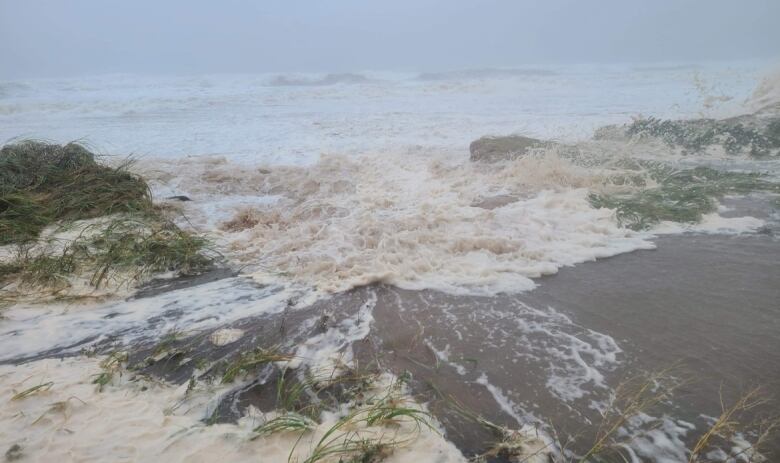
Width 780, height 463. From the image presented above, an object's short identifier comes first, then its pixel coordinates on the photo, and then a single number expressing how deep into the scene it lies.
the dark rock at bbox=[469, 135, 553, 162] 8.30
